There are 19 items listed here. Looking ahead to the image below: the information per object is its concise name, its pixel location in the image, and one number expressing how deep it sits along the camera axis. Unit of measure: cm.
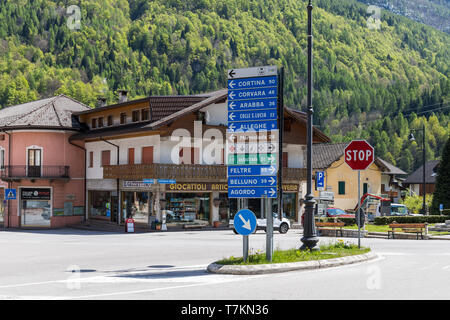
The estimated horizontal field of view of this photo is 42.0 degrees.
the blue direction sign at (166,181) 3853
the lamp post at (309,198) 1638
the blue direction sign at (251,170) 1467
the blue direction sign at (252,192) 1459
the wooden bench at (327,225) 3369
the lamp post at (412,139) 5266
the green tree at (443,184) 4366
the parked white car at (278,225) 3612
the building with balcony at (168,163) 3988
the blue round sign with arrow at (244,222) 1419
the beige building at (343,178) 6575
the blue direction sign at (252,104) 1467
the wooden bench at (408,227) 2991
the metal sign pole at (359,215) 1772
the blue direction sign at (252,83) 1473
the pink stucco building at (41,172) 4500
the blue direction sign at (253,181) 1461
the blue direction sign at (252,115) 1457
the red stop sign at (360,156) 1759
